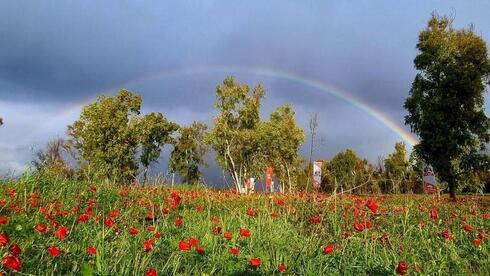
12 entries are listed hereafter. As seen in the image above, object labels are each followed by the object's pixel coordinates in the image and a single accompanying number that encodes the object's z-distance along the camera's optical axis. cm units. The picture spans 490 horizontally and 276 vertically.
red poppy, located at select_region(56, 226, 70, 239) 428
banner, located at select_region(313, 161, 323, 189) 839
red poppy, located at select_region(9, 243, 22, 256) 351
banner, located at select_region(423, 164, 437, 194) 1792
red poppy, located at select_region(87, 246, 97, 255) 403
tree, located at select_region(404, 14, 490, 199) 3105
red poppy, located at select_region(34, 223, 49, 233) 468
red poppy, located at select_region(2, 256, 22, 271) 301
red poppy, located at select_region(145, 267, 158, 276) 333
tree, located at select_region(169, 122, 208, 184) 5755
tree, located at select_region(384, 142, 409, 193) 6650
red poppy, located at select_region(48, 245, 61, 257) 365
